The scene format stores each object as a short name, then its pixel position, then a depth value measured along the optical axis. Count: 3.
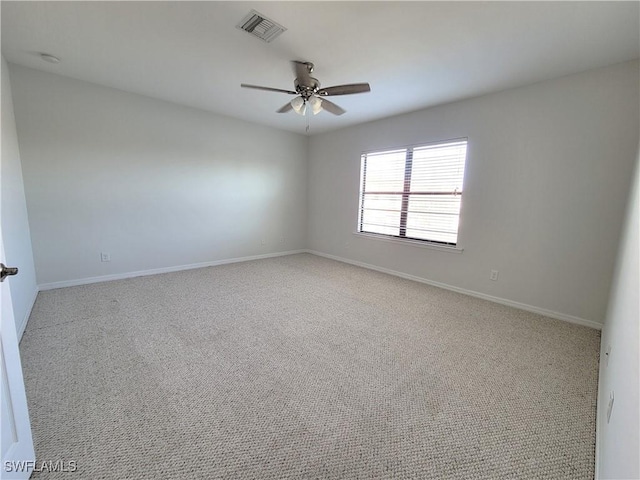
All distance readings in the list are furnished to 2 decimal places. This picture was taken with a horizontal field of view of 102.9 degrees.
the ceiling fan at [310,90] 2.35
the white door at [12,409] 0.93
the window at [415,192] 3.48
